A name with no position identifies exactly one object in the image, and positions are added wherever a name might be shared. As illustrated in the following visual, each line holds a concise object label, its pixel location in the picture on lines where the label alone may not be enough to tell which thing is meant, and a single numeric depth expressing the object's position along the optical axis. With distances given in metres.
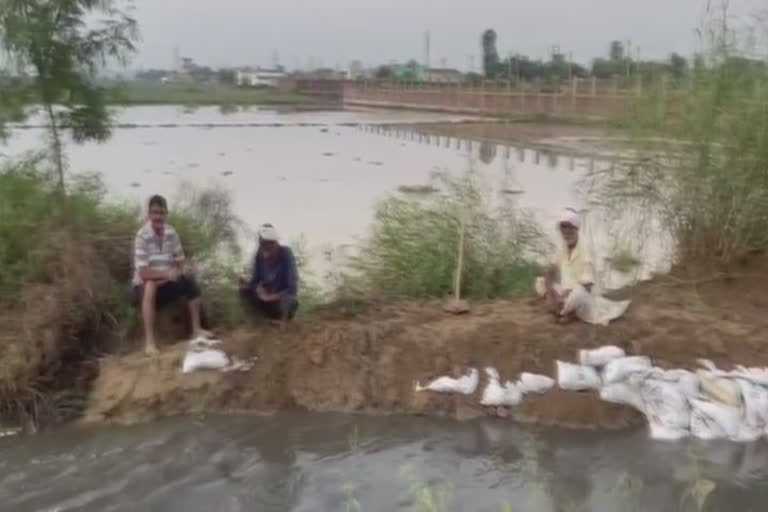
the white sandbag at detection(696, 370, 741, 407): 7.04
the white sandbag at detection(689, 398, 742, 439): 6.89
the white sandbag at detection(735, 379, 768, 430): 6.95
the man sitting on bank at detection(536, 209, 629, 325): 7.58
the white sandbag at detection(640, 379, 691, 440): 6.97
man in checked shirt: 7.65
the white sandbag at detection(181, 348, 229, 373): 7.54
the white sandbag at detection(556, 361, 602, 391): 7.35
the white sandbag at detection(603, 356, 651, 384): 7.26
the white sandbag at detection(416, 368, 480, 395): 7.49
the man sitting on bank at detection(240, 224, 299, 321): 7.85
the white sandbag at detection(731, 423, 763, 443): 6.85
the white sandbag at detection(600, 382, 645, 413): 7.24
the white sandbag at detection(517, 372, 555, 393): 7.41
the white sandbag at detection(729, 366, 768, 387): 7.15
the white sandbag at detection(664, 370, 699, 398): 7.11
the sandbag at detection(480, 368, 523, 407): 7.40
